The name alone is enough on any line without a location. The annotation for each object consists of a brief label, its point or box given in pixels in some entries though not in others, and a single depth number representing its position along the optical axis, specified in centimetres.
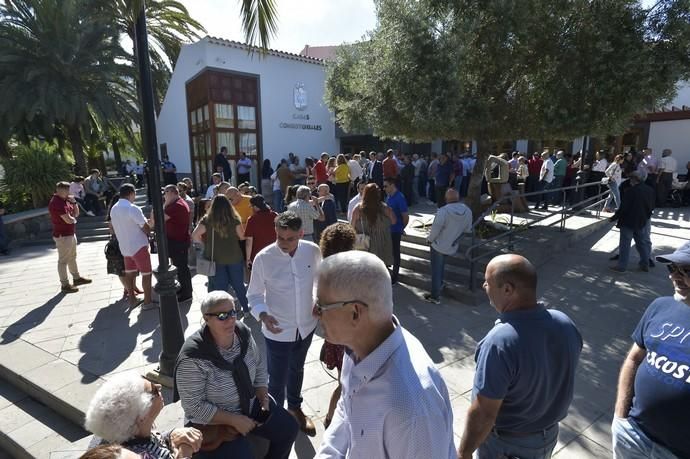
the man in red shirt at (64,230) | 655
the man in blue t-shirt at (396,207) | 641
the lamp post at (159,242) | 346
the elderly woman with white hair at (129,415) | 189
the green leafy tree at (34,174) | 1277
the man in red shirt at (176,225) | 576
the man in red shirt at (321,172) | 1188
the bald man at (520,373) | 183
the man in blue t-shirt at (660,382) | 183
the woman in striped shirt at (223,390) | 242
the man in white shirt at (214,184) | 826
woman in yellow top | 1132
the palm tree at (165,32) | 1905
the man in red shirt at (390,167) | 1153
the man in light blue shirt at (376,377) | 121
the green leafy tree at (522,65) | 623
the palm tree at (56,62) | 1505
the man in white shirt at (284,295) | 309
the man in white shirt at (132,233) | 560
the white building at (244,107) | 1531
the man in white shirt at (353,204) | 639
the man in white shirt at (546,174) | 1161
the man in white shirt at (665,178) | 1193
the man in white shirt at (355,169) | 1166
